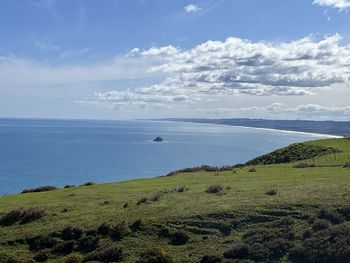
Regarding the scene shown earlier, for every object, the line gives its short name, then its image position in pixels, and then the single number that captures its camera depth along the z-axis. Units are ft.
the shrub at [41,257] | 85.46
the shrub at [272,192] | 108.17
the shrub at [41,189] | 154.84
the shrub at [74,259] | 83.15
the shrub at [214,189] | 117.29
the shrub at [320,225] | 86.38
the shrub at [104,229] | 92.38
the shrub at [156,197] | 111.94
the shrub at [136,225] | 93.09
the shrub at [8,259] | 83.92
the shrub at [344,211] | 92.12
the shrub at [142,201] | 109.52
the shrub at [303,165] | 169.97
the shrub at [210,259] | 78.89
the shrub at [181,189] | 122.01
